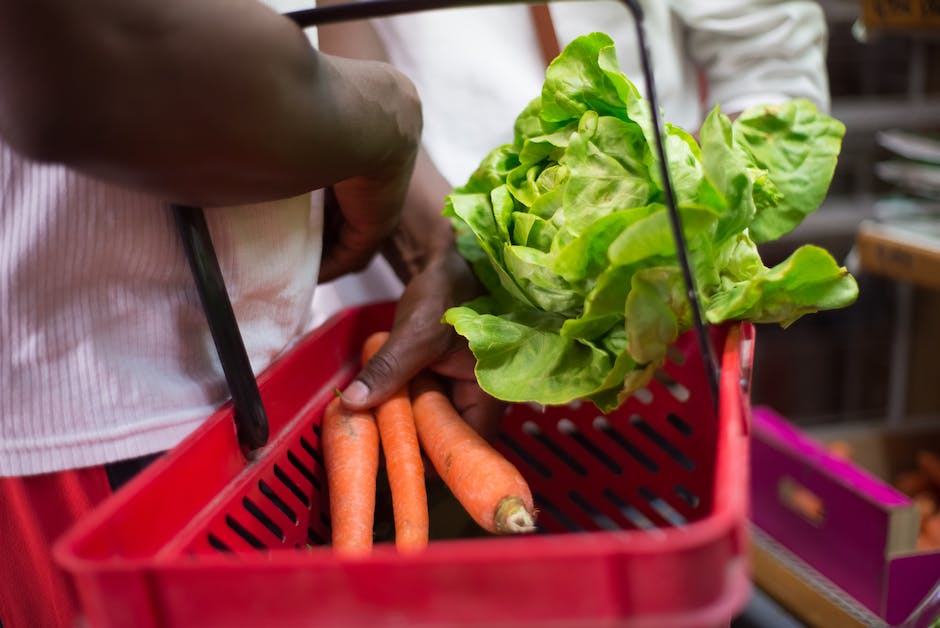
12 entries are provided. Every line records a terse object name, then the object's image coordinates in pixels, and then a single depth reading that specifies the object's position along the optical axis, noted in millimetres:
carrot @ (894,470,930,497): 1543
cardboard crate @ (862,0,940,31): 1349
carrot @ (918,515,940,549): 1344
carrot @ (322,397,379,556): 655
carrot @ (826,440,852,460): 1572
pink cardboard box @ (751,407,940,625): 945
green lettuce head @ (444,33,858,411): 612
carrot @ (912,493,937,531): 1440
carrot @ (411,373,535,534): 631
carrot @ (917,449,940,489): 1538
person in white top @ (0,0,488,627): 433
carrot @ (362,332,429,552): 655
